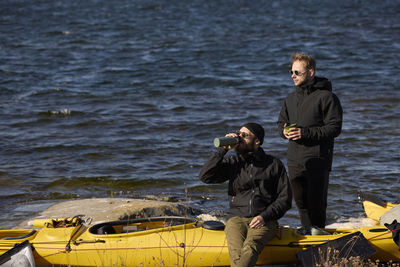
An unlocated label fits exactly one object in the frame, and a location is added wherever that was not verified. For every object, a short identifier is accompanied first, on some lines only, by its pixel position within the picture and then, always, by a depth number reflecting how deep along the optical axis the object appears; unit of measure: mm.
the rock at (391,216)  11781
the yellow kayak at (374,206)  13422
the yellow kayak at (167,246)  10195
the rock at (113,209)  13445
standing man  10383
